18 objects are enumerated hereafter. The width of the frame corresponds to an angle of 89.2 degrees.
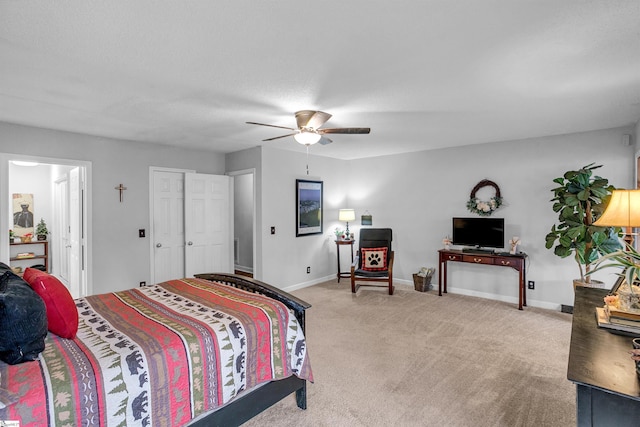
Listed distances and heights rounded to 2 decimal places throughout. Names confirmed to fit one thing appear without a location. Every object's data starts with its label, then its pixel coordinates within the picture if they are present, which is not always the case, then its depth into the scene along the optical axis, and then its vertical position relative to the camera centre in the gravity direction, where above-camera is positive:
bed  1.33 -0.72
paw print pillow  5.37 -0.78
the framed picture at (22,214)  5.67 +0.03
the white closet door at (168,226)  4.77 -0.17
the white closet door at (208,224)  4.98 -0.17
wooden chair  5.13 -0.78
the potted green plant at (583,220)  3.46 -0.11
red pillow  1.70 -0.48
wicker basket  5.19 -1.14
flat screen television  4.66 -0.31
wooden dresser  1.12 -0.61
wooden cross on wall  4.39 +0.36
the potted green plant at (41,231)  5.75 -0.28
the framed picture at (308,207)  5.49 +0.10
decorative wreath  4.73 +0.13
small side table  5.91 -0.61
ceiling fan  3.12 +0.85
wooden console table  4.32 -0.69
